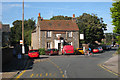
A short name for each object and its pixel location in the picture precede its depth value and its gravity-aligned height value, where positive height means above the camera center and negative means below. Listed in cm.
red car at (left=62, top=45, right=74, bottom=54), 4381 -158
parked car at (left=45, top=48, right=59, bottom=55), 4388 -200
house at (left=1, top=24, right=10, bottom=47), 4838 +267
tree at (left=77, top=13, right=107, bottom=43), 6123 +457
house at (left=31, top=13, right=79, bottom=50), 5388 +247
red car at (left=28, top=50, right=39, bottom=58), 3544 -195
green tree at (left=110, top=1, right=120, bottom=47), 3381 +443
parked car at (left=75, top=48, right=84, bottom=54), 4669 -191
